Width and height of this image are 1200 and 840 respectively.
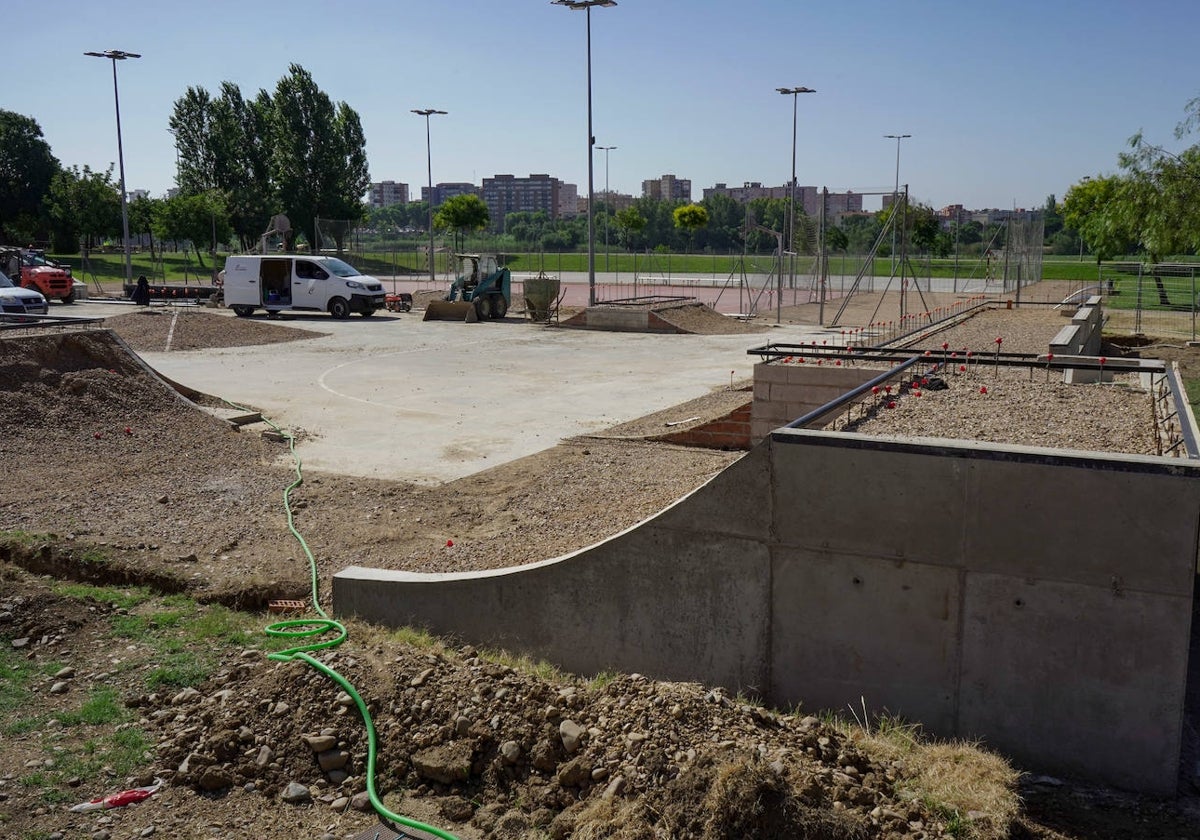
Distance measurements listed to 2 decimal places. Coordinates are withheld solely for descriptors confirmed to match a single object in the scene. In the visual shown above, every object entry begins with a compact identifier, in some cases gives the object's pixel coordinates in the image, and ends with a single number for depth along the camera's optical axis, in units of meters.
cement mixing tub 33.09
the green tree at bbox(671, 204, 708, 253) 67.36
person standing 37.53
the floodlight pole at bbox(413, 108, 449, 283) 57.50
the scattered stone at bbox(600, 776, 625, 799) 4.81
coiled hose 4.93
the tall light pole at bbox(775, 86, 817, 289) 35.81
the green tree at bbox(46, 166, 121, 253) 62.94
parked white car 27.66
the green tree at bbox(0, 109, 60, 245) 71.25
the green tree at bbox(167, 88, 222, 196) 74.62
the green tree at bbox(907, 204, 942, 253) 58.11
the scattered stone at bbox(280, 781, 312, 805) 5.13
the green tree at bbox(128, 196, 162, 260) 69.38
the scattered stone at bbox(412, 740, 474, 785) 5.24
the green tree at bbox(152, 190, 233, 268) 61.00
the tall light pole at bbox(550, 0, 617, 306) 31.34
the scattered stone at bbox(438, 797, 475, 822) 5.00
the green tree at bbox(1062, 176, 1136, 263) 30.92
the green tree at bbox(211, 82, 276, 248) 74.25
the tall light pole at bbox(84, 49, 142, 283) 40.72
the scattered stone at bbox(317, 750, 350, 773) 5.36
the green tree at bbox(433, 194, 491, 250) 73.88
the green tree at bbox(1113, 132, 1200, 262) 27.69
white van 33.31
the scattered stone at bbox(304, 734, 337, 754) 5.41
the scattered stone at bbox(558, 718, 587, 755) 5.21
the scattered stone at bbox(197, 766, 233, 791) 5.16
